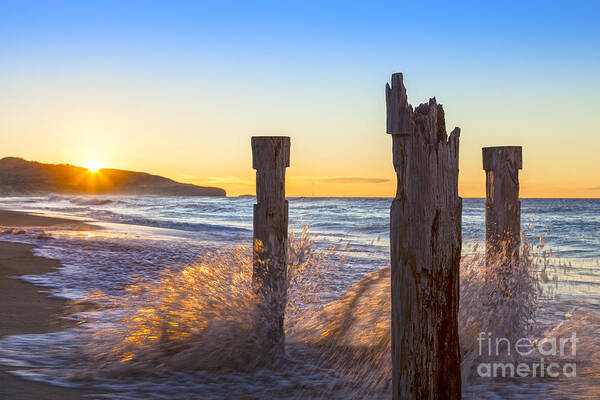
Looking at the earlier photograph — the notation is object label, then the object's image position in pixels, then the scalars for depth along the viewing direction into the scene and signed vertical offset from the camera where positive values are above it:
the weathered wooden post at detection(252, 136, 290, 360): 5.13 -0.41
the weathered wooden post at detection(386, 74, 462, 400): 3.01 -0.28
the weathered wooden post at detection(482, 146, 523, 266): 5.93 -0.04
